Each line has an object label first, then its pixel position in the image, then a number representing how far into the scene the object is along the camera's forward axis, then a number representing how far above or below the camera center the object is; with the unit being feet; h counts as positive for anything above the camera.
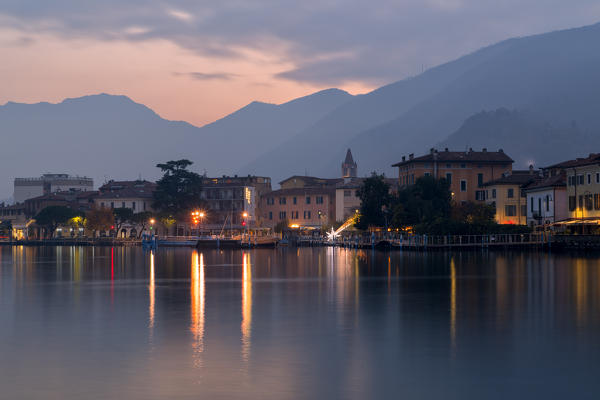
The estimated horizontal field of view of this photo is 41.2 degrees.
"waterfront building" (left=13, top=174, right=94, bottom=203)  648.79 +29.47
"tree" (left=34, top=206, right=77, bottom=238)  499.92 +5.20
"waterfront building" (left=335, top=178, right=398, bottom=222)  460.14 +12.98
